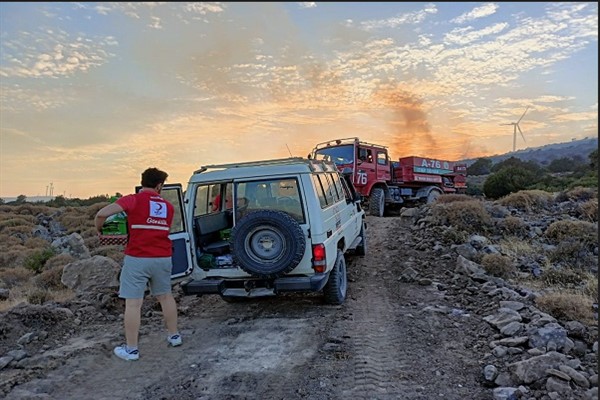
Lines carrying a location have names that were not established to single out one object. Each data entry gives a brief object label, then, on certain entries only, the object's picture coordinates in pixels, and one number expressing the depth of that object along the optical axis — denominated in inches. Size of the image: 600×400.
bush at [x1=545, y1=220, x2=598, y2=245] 454.6
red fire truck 653.3
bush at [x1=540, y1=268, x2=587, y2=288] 332.0
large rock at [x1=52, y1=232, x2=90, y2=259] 619.5
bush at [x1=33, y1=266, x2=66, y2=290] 403.5
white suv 230.2
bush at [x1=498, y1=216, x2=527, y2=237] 502.9
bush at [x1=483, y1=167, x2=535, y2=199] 1110.4
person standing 199.6
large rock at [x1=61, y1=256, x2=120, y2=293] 333.4
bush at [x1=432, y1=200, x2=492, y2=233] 501.0
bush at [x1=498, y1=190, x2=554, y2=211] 711.0
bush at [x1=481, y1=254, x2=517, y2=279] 344.2
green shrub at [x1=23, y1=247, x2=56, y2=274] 539.0
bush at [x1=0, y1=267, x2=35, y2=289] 470.3
